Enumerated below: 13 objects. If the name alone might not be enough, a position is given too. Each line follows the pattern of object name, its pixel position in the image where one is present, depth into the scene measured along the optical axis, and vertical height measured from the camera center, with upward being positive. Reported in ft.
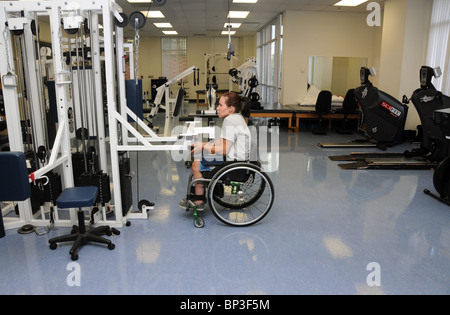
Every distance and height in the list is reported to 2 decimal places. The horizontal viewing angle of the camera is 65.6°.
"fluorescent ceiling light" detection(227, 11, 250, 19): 31.17 +5.97
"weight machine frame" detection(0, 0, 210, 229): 8.72 -0.09
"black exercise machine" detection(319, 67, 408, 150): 18.95 -1.72
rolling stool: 7.95 -3.44
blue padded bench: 7.17 -1.96
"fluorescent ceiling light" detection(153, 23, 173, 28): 38.58 +6.09
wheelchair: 9.60 -3.34
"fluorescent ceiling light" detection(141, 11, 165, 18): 31.42 +6.00
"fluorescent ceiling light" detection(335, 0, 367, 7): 25.85 +5.71
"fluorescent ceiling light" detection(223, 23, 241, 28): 38.52 +6.06
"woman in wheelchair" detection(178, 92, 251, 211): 9.89 -1.77
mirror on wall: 30.12 +0.69
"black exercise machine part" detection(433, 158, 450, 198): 11.86 -3.33
